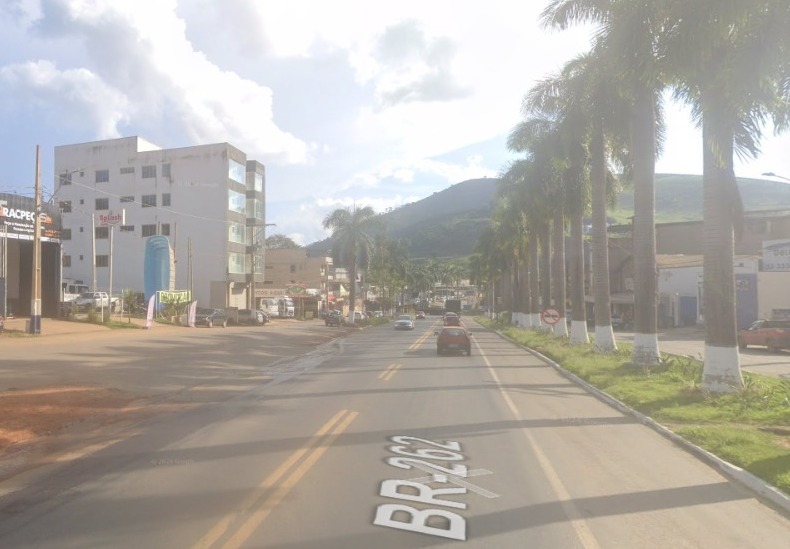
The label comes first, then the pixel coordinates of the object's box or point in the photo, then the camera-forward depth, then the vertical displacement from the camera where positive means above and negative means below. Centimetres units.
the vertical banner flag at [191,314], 4822 -145
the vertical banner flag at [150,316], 4262 -141
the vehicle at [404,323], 5709 -250
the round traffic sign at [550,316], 3148 -104
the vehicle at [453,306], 11927 -214
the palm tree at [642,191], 2048 +329
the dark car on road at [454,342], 2844 -204
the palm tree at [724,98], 1017 +342
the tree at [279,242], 14675 +1153
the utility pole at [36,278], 3212 +74
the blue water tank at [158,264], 5288 +238
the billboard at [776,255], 4397 +260
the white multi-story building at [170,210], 6881 +888
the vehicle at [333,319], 6091 -228
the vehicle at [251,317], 5841 -203
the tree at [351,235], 6328 +564
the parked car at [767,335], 3075 -193
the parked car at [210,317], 5122 -184
